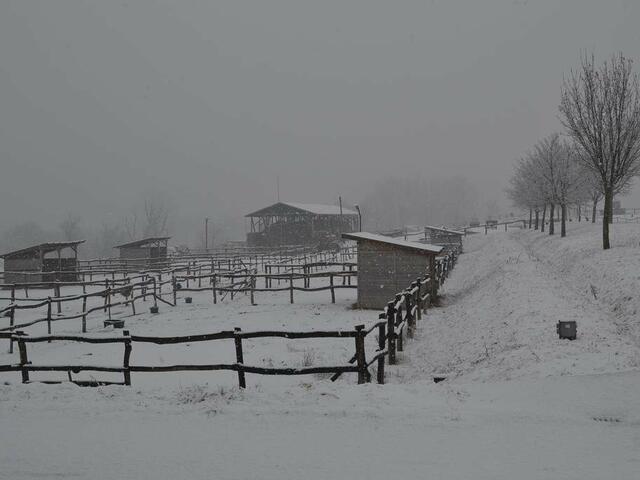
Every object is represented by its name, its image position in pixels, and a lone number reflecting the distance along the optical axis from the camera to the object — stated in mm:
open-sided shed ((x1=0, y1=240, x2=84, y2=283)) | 34188
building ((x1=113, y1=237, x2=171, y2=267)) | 43594
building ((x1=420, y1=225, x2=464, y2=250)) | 42538
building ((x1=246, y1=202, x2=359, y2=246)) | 59375
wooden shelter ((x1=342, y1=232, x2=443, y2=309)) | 19703
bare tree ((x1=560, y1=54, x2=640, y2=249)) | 20719
